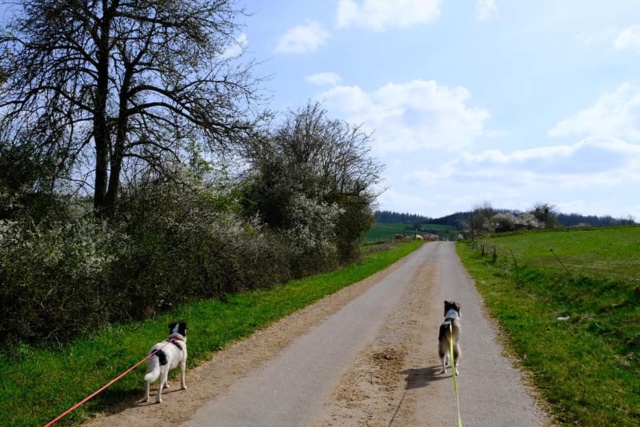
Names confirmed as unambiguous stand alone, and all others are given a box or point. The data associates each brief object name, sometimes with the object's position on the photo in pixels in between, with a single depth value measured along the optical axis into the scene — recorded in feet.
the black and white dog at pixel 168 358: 20.69
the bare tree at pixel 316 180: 85.15
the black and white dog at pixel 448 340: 25.85
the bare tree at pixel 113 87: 38.60
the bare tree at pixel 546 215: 308.97
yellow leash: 20.35
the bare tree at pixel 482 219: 330.26
